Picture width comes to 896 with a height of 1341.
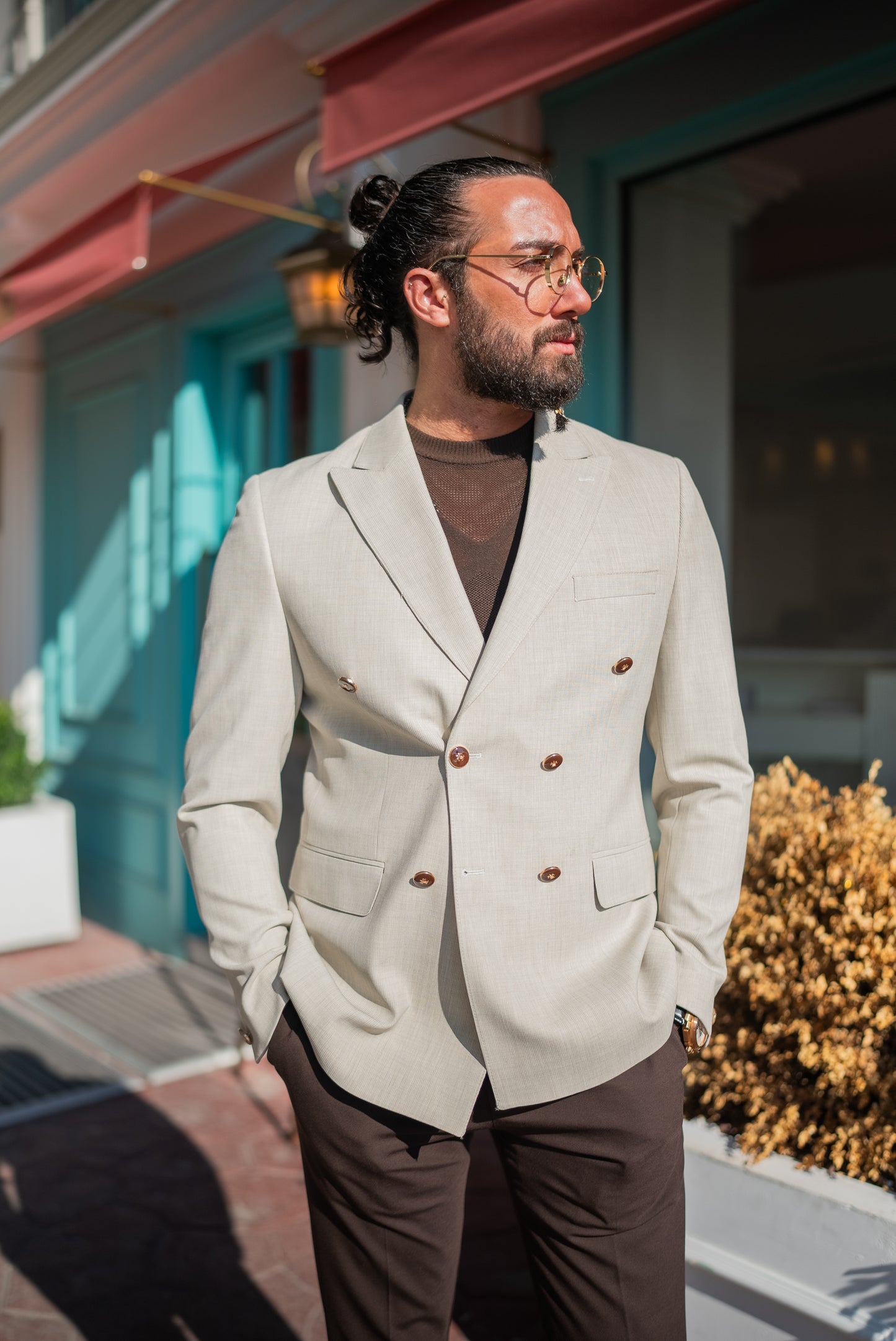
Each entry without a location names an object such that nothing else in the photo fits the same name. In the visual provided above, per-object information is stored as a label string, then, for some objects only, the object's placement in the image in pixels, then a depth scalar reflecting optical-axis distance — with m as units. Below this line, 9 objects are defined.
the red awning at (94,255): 4.13
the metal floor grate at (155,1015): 4.57
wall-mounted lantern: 4.14
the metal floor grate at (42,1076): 4.12
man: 1.67
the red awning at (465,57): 2.64
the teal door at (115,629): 6.30
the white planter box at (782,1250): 1.96
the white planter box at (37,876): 6.03
